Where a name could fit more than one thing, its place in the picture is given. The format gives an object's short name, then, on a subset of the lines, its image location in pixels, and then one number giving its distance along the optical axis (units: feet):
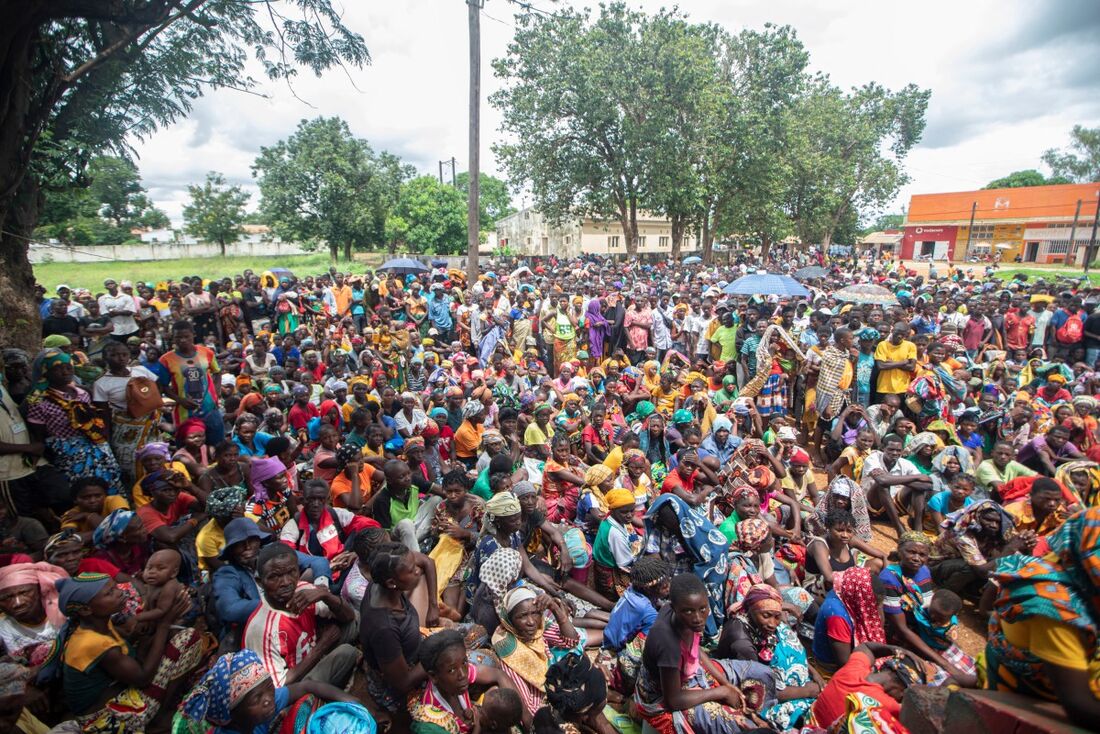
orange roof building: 124.16
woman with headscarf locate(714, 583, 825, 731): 10.50
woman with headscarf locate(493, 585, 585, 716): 10.31
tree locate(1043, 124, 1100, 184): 174.09
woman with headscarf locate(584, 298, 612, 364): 33.60
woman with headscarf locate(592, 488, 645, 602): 13.46
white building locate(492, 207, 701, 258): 145.59
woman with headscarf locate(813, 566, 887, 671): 10.69
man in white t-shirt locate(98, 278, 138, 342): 25.71
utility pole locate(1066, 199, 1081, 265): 119.34
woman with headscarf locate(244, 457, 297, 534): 14.03
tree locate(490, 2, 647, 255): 68.95
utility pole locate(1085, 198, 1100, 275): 102.73
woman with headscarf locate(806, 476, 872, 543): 14.93
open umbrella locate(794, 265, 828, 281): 63.46
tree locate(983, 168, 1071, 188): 220.02
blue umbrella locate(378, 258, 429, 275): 53.33
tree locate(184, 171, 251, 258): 133.08
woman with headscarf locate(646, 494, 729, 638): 12.42
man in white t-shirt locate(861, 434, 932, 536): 16.88
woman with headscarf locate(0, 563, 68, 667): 8.81
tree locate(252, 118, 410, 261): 112.27
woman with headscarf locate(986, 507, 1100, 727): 4.52
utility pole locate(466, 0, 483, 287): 38.65
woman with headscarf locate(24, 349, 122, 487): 13.67
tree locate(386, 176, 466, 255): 115.55
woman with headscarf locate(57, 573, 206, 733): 8.57
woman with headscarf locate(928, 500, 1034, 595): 13.99
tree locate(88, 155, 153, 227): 139.64
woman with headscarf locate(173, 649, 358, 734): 7.36
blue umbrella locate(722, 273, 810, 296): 31.86
